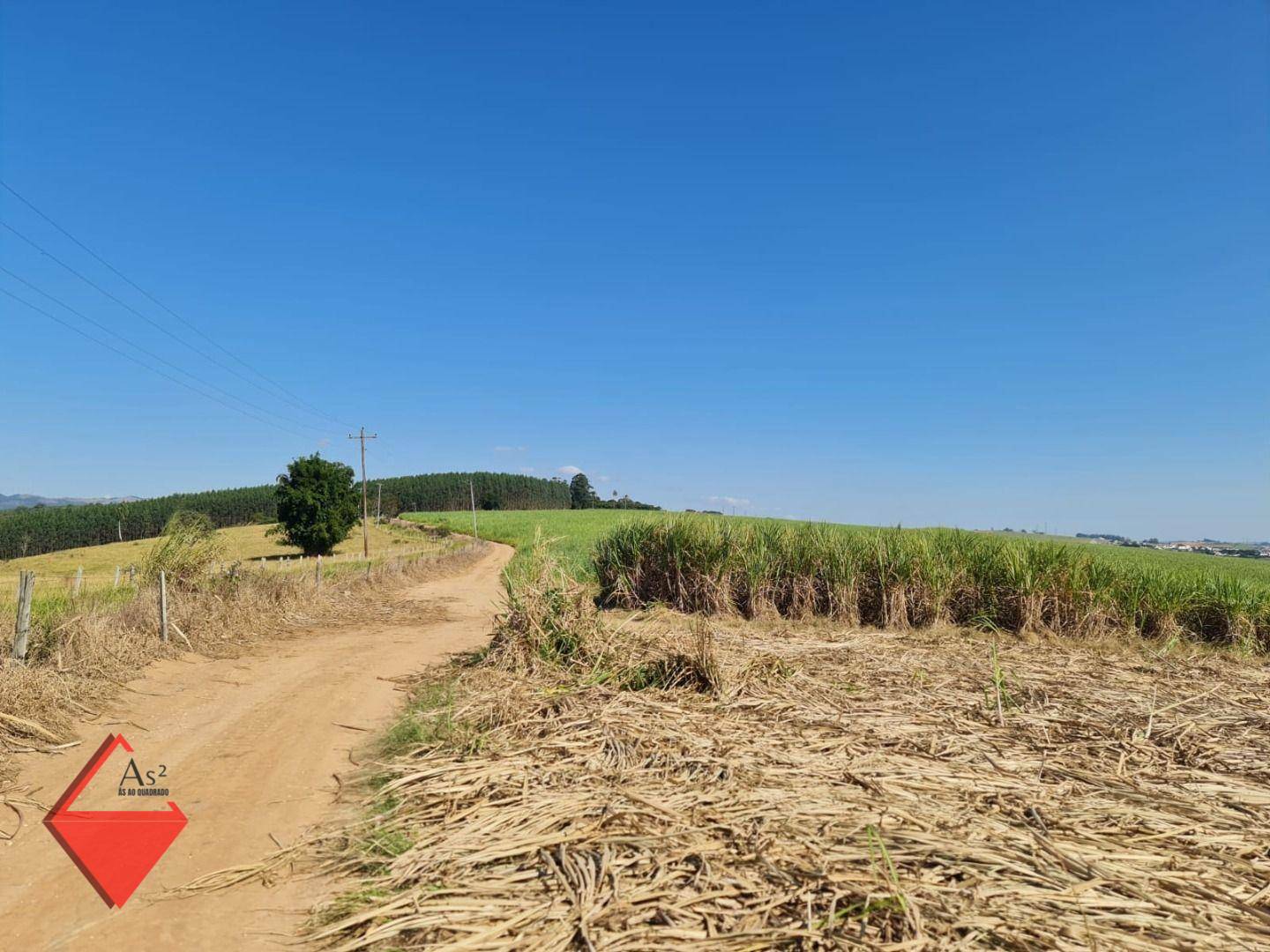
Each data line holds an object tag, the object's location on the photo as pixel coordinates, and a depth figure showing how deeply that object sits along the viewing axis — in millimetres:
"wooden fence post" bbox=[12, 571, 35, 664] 6598
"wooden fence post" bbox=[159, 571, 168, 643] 8875
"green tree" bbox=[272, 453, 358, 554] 51500
